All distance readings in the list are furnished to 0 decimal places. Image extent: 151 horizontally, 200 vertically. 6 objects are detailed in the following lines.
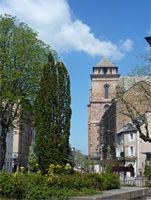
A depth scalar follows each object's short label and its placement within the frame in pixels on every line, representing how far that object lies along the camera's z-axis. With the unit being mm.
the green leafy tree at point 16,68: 30141
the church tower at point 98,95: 127250
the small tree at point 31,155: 91900
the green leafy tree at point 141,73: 25366
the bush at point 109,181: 13164
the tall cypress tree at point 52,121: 15766
